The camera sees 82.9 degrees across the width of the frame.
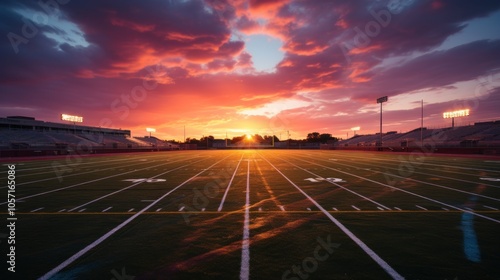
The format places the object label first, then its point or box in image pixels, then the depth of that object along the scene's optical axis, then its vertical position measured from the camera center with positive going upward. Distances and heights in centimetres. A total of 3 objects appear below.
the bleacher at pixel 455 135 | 6022 +321
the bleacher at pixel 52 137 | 4468 +123
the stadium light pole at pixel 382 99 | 6412 +1072
